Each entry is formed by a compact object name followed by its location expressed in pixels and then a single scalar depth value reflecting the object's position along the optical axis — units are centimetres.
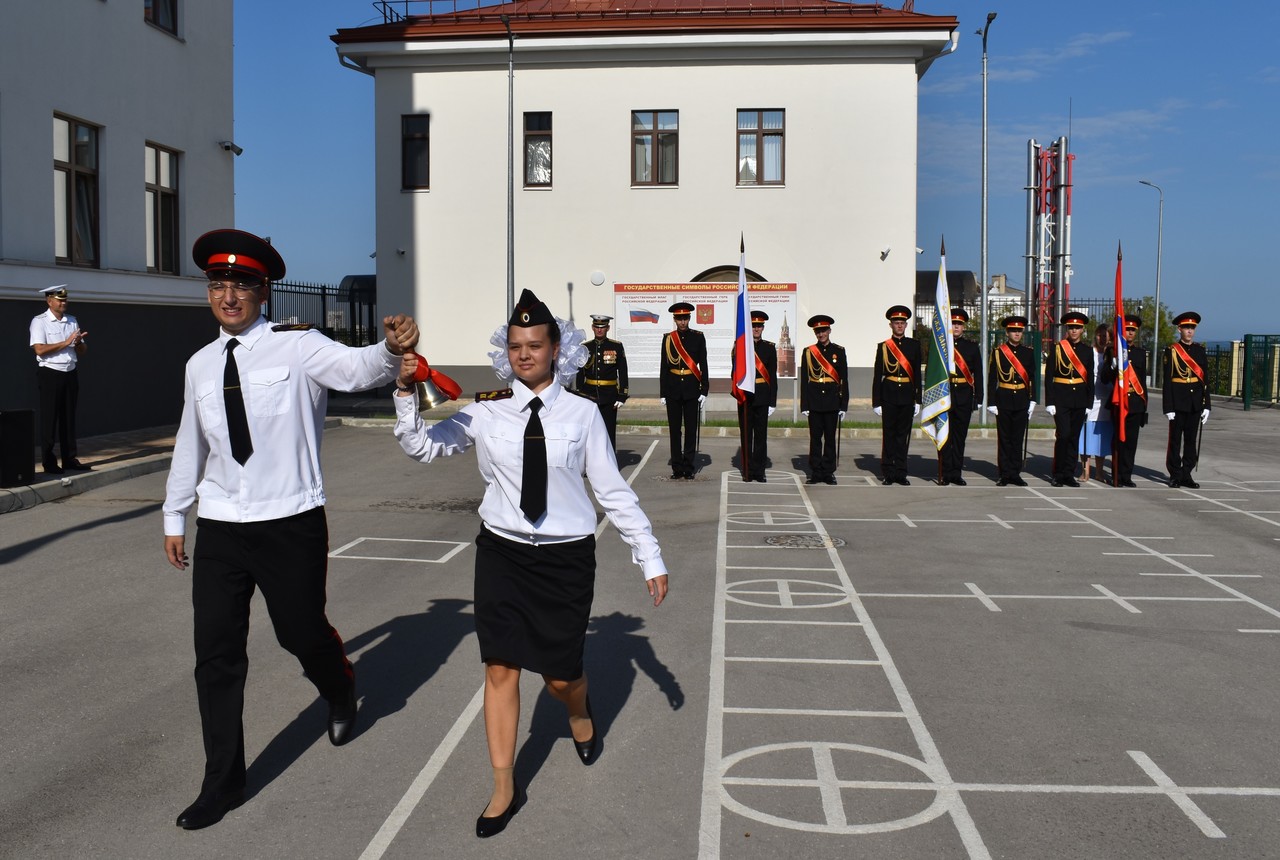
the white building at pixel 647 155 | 2859
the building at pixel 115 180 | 1608
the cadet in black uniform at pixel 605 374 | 1470
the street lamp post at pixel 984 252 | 2477
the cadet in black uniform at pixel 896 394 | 1481
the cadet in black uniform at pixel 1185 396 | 1483
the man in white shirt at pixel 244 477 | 462
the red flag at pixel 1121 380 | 1460
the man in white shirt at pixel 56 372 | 1340
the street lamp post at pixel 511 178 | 2603
